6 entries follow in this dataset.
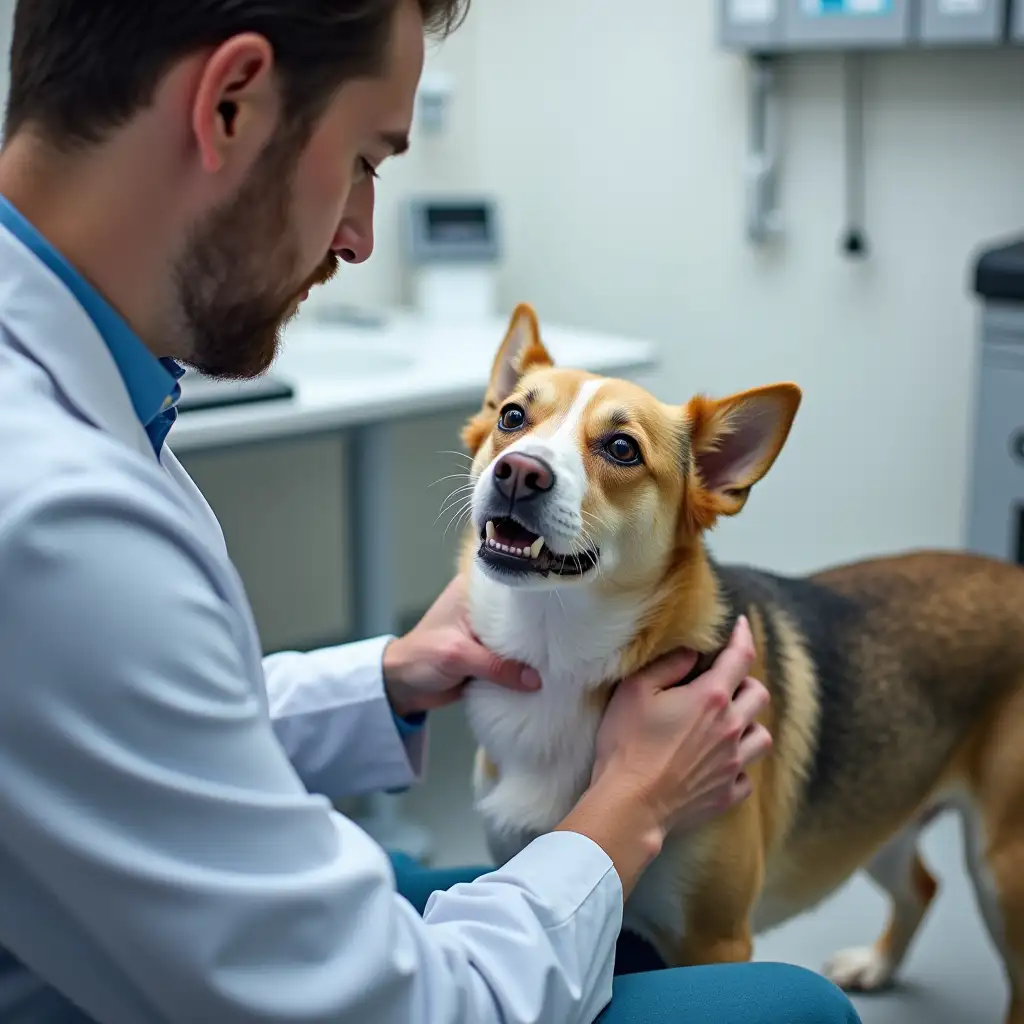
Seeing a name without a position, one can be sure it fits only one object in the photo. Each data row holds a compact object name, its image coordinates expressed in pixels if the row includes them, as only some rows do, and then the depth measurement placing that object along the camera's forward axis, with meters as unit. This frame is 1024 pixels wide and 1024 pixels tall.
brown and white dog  1.25
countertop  2.02
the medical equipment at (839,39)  2.29
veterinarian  0.64
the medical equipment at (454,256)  2.95
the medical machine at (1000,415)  2.08
